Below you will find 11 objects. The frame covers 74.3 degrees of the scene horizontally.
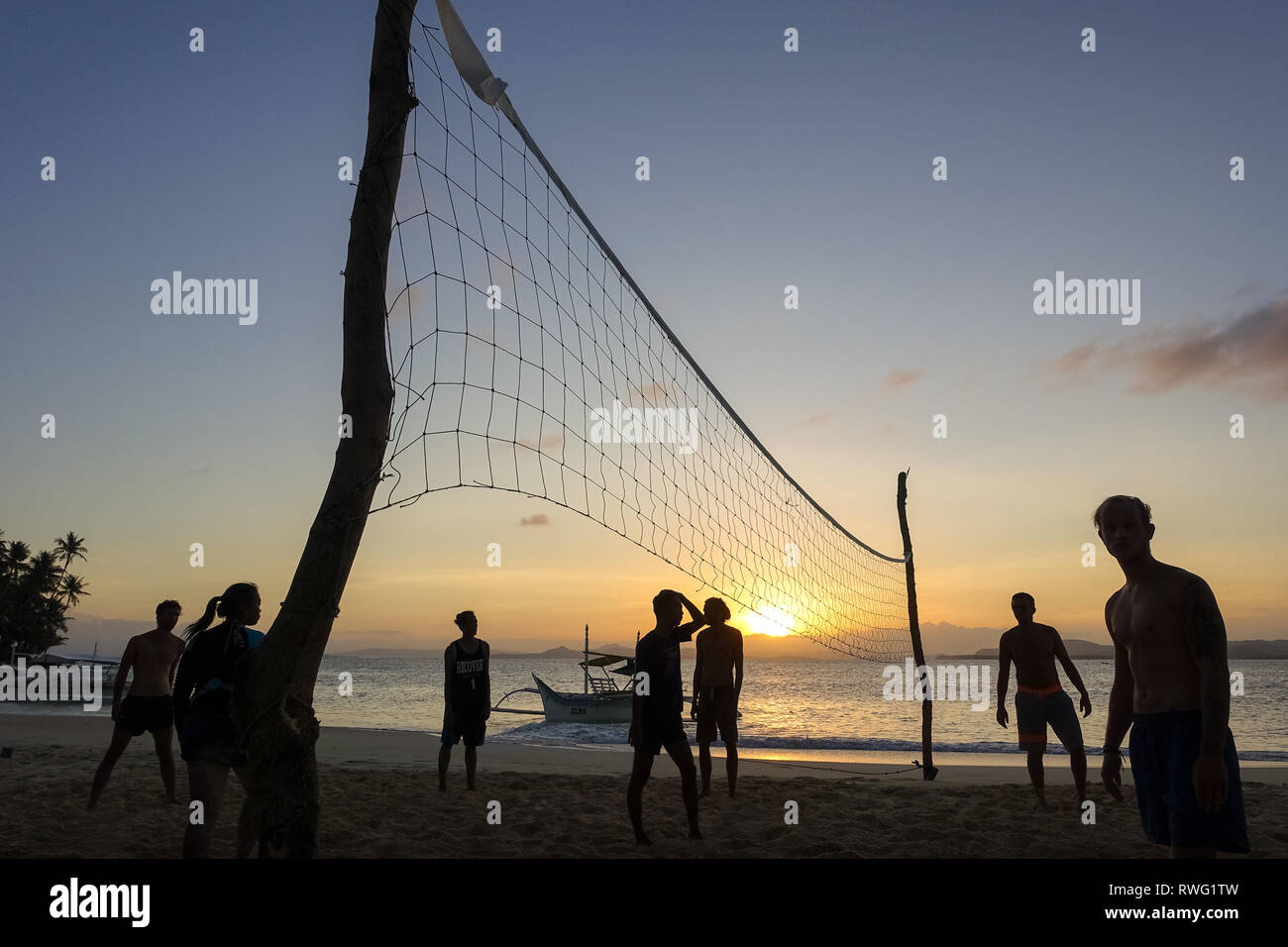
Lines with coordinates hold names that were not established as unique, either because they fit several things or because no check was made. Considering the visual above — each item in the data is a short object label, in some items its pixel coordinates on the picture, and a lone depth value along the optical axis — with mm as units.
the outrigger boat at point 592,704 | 21391
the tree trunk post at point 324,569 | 2930
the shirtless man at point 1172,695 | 2566
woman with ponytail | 3381
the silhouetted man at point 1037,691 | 5844
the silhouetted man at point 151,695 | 5617
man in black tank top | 6492
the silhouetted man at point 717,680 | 6602
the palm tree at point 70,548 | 46825
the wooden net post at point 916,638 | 8109
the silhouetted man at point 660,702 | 4785
